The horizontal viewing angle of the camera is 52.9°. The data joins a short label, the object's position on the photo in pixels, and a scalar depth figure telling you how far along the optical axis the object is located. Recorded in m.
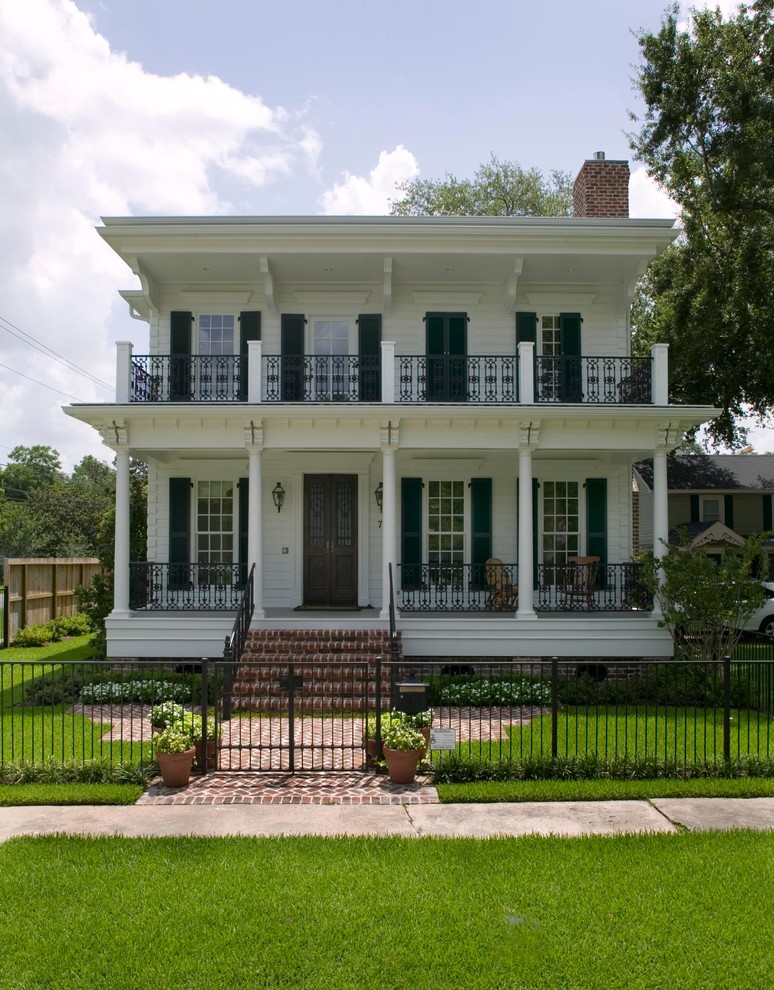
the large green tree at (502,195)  33.84
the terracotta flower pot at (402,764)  8.02
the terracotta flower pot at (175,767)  7.89
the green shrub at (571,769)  8.17
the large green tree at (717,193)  19.39
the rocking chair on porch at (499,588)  14.74
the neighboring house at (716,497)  27.95
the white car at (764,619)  19.53
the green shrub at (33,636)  18.22
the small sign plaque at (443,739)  8.15
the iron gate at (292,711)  8.59
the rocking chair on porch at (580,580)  14.63
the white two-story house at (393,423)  13.88
